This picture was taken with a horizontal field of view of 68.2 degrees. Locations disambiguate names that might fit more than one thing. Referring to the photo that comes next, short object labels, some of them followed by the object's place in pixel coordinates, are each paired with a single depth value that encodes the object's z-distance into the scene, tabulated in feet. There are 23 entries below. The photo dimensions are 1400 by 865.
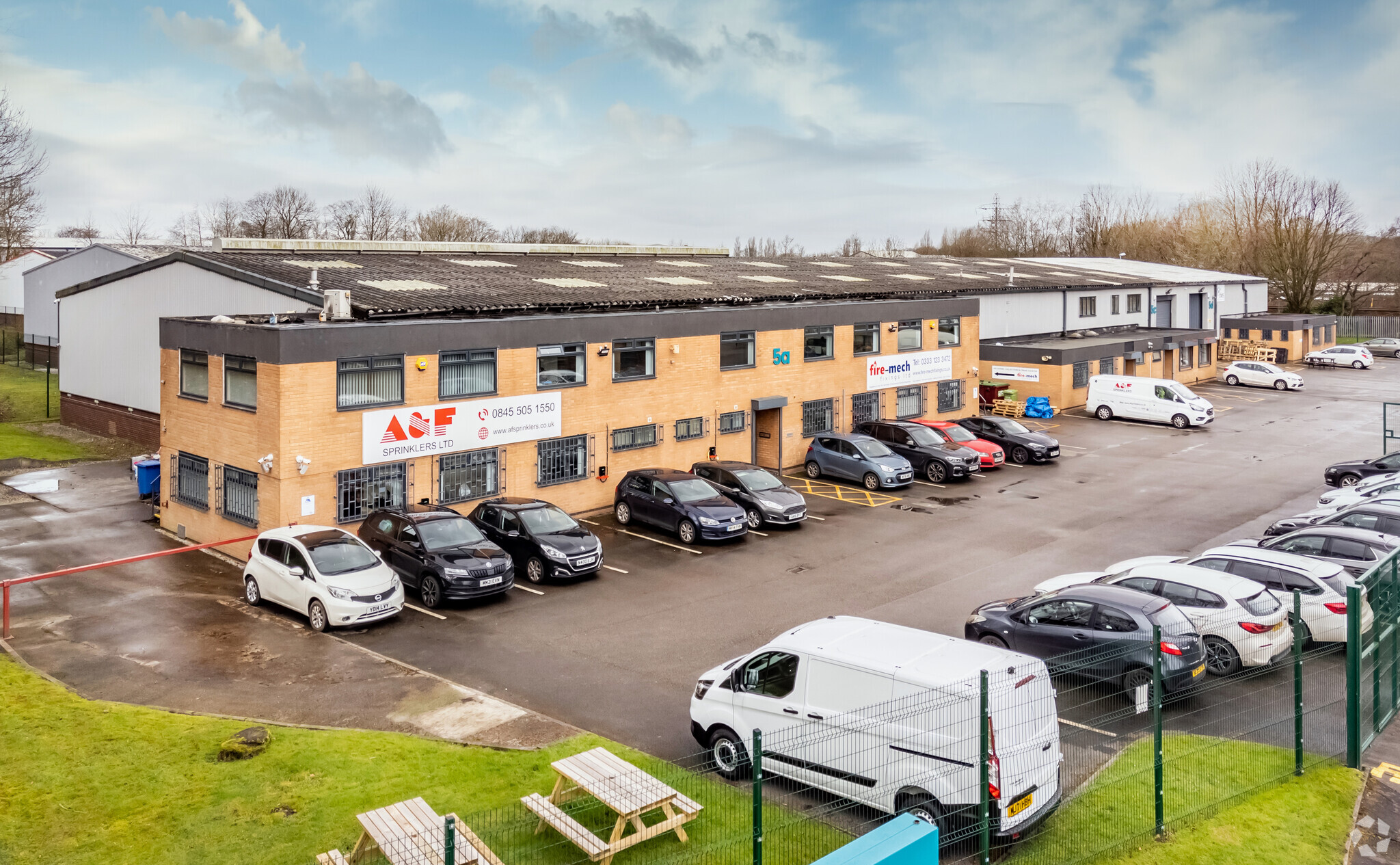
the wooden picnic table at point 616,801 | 28.91
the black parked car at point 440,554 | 60.39
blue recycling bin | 87.97
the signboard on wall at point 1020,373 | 143.02
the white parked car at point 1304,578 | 49.47
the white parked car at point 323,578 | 56.85
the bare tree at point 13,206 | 142.31
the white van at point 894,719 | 30.53
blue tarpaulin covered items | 136.56
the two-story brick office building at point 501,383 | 70.74
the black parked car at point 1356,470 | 90.22
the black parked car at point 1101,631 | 41.91
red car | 104.12
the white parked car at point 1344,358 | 197.67
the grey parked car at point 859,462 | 94.53
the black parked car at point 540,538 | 65.57
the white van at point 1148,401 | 128.57
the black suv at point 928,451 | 97.71
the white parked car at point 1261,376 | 165.17
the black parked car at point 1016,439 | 106.32
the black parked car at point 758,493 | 80.02
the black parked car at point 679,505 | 75.36
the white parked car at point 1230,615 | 47.09
